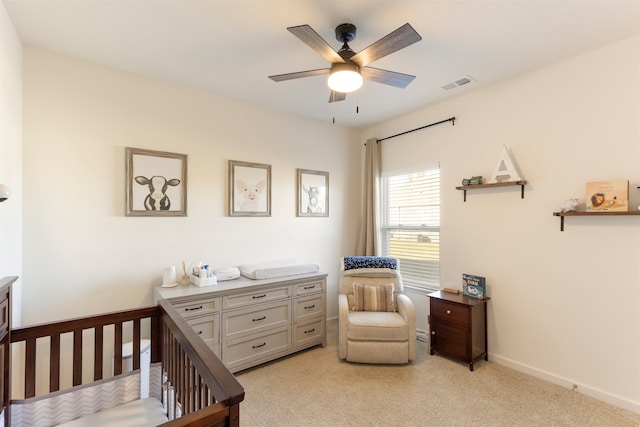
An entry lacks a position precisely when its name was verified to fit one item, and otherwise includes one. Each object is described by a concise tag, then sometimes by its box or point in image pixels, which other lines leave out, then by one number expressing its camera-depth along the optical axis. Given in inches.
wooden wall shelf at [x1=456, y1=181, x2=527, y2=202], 106.7
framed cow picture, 105.8
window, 140.8
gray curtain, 161.8
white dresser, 101.5
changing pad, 118.0
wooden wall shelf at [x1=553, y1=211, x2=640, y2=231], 83.0
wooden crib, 54.4
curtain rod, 129.7
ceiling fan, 65.4
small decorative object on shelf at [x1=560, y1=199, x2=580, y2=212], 94.3
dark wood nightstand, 110.1
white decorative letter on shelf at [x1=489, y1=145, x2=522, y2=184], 108.5
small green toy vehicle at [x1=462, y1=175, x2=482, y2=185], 118.3
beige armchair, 111.1
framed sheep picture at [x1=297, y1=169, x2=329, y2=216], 150.6
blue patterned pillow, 135.4
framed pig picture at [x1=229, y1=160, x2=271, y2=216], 128.6
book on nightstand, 116.3
